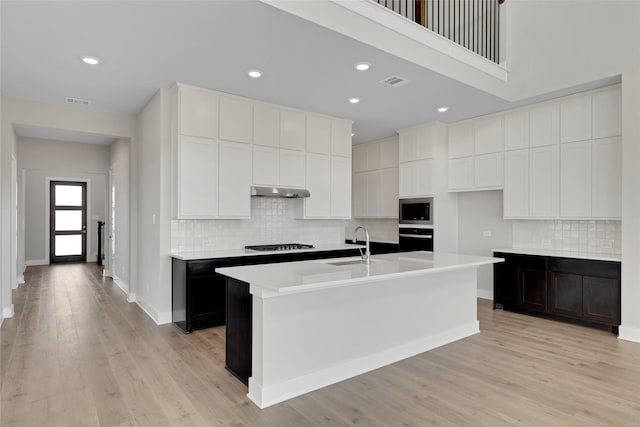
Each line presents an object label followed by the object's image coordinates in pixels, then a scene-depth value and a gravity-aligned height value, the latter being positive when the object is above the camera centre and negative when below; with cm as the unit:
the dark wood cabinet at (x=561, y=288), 416 -90
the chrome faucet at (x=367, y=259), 338 -41
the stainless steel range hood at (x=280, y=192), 491 +32
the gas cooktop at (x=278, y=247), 490 -44
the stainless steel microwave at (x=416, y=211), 598 +7
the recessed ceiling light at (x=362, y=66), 362 +148
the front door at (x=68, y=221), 943 -16
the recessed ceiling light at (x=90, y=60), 355 +151
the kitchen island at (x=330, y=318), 261 -86
